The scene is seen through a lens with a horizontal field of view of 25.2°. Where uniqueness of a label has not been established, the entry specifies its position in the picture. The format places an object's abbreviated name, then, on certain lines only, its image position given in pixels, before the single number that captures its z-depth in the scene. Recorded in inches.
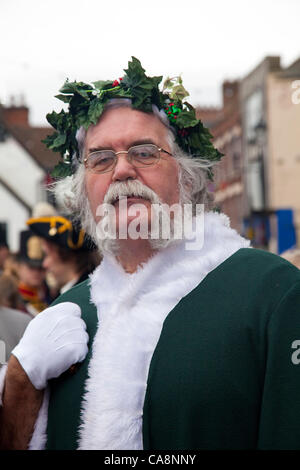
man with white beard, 68.5
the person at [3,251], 236.2
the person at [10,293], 149.8
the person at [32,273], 231.9
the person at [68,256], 167.3
